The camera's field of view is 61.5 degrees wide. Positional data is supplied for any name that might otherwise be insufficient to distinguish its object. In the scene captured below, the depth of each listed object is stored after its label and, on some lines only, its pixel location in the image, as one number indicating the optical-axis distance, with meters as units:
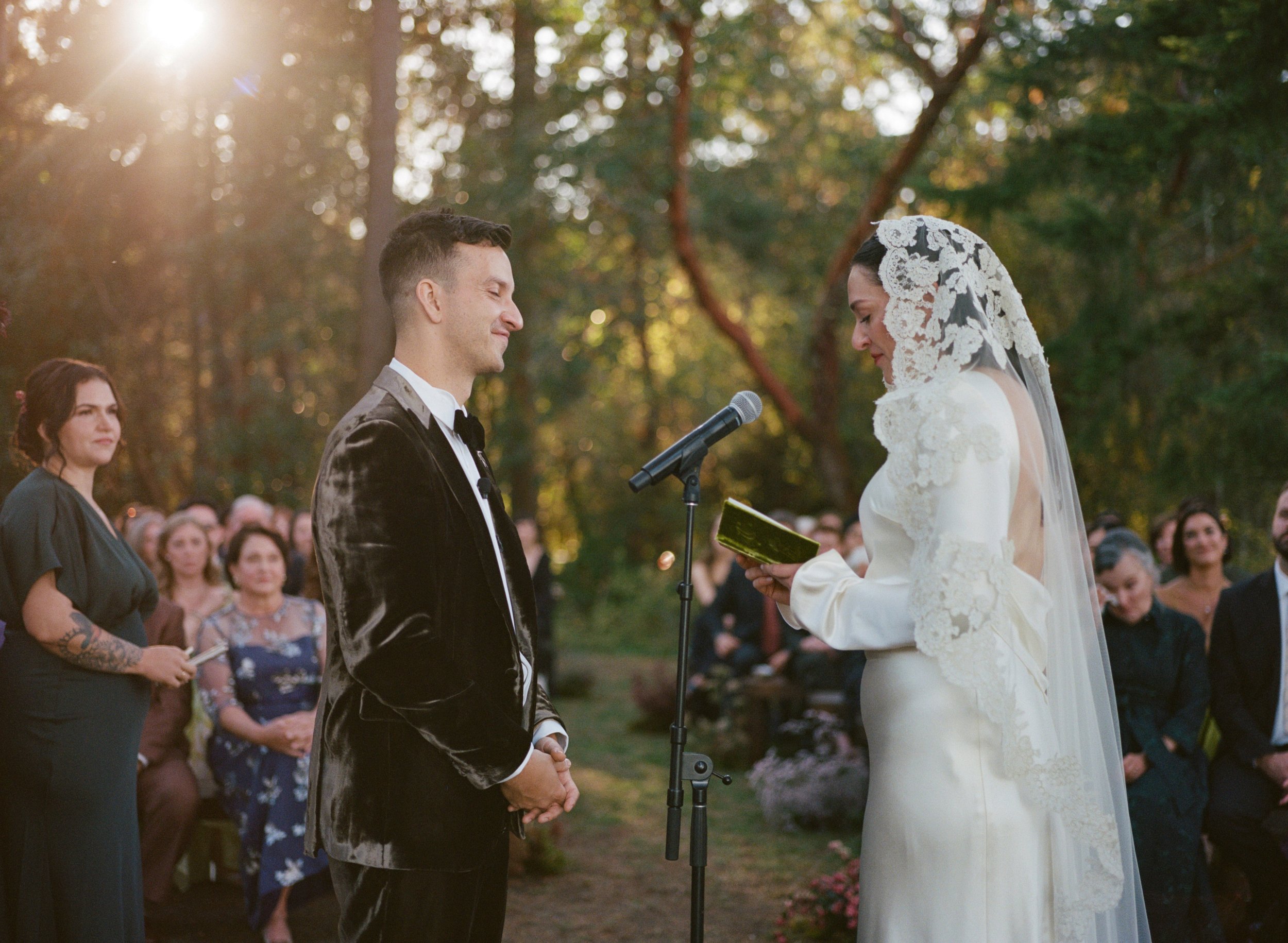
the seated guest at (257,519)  7.89
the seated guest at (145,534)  7.39
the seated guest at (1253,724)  4.79
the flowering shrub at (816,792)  7.46
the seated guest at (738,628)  10.12
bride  2.56
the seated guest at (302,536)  8.23
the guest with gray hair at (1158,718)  4.72
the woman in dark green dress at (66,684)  3.52
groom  2.45
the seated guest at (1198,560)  6.05
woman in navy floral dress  5.12
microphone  2.71
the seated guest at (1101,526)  7.02
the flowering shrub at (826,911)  5.25
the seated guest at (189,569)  6.27
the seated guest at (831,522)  11.77
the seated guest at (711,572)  10.82
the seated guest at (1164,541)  7.27
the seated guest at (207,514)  6.56
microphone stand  2.68
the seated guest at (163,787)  5.20
